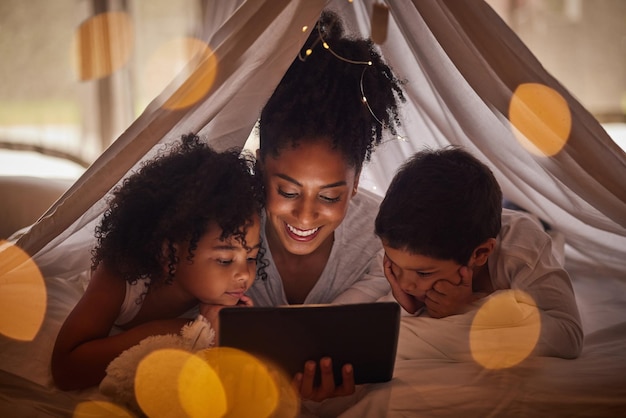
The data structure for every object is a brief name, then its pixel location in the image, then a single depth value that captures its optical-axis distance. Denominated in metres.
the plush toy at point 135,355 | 1.32
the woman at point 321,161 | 1.73
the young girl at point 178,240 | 1.61
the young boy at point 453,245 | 1.63
